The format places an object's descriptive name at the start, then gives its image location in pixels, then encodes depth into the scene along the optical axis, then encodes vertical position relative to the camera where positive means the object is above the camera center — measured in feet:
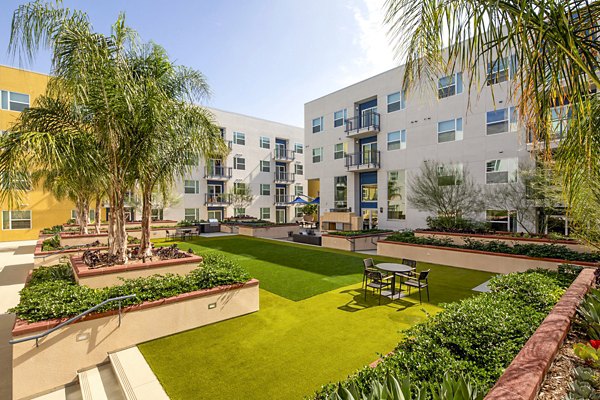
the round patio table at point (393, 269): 27.25 -6.87
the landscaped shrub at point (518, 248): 33.26 -6.92
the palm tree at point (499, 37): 7.17 +4.58
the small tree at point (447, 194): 56.24 +1.09
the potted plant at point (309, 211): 126.11 -4.67
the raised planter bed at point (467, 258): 35.40 -8.49
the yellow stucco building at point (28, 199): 76.02 +1.81
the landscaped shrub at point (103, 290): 17.22 -6.15
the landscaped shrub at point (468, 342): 10.32 -6.24
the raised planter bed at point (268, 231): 79.41 -8.34
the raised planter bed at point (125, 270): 24.85 -6.30
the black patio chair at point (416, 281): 26.40 -8.24
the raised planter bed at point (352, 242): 56.70 -8.50
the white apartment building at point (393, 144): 61.11 +14.53
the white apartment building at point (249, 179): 107.04 +9.78
